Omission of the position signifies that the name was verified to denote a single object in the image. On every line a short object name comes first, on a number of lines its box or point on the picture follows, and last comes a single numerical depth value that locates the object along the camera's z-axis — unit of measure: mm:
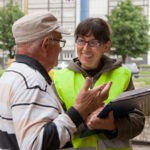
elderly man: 1035
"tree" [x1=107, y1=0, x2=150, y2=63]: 15547
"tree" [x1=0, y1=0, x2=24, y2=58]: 13609
